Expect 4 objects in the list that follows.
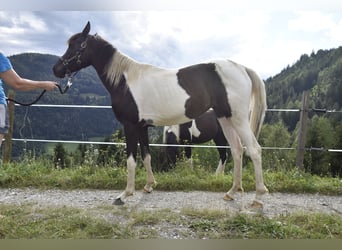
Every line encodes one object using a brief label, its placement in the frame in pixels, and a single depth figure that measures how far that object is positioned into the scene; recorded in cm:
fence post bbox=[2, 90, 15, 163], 488
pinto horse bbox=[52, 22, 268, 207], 310
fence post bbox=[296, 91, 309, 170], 450
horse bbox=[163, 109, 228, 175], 505
